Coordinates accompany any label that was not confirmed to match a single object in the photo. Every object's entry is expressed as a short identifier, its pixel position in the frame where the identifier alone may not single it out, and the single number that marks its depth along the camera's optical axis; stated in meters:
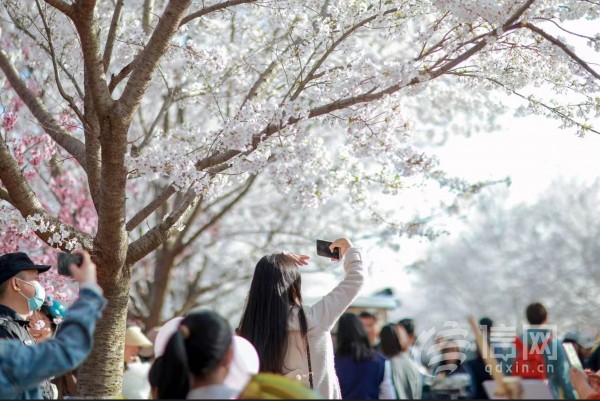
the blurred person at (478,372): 6.69
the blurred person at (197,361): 2.88
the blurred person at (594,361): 6.64
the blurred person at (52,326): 5.61
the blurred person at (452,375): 7.21
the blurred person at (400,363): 6.21
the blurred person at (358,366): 5.48
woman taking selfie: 4.02
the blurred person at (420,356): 7.25
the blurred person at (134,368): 7.03
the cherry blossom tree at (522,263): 27.73
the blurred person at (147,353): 8.69
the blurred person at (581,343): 7.38
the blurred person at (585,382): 5.05
